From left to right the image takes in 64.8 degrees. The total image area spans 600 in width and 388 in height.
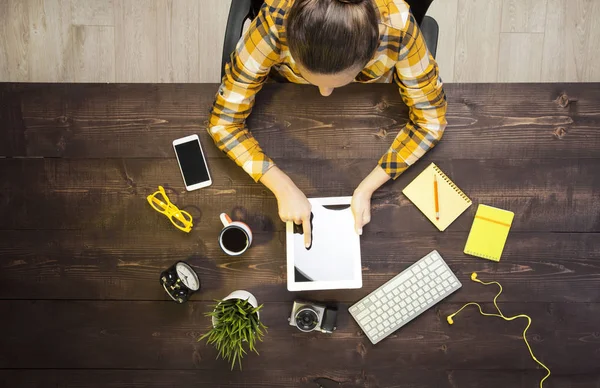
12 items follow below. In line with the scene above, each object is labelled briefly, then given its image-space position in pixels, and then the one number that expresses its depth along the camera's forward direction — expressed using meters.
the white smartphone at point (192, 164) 1.35
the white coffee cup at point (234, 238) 1.31
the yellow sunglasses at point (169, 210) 1.34
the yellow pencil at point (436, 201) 1.35
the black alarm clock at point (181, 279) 1.33
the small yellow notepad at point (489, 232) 1.35
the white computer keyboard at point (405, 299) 1.35
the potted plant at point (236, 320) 1.23
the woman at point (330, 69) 0.90
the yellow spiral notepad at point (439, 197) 1.35
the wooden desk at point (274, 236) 1.35
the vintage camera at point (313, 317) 1.31
